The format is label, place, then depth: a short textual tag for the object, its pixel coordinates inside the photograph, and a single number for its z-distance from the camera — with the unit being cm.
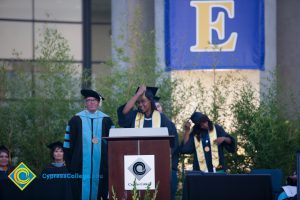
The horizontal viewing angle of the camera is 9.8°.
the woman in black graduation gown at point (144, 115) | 1772
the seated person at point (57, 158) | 1868
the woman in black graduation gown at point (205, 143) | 1932
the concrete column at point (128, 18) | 2768
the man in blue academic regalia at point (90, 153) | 1842
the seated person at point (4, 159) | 1965
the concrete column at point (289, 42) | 2959
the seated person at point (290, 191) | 1700
